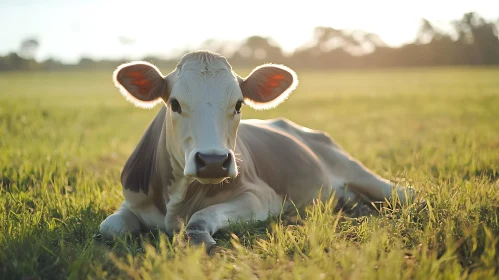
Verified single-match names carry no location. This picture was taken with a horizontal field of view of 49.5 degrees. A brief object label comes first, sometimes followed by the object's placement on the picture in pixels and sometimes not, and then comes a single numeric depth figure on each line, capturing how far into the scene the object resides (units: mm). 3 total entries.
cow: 3926
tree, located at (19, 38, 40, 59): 65119
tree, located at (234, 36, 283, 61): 70062
